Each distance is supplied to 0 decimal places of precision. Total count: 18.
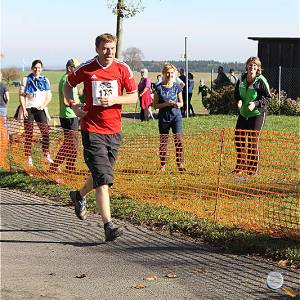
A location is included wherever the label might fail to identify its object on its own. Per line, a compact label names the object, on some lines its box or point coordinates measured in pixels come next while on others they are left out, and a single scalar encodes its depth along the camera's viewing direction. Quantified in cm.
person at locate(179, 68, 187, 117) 2398
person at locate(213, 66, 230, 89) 2670
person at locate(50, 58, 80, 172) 990
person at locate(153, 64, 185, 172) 1059
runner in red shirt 641
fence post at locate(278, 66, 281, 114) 2490
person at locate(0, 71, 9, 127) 1282
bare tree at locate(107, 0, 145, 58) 1944
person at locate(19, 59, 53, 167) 1103
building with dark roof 2834
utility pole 2116
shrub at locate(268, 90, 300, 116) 2459
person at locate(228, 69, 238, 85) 2639
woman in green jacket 968
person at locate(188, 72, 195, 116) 2430
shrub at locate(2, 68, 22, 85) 6614
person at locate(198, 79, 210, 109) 2636
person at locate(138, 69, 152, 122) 2253
